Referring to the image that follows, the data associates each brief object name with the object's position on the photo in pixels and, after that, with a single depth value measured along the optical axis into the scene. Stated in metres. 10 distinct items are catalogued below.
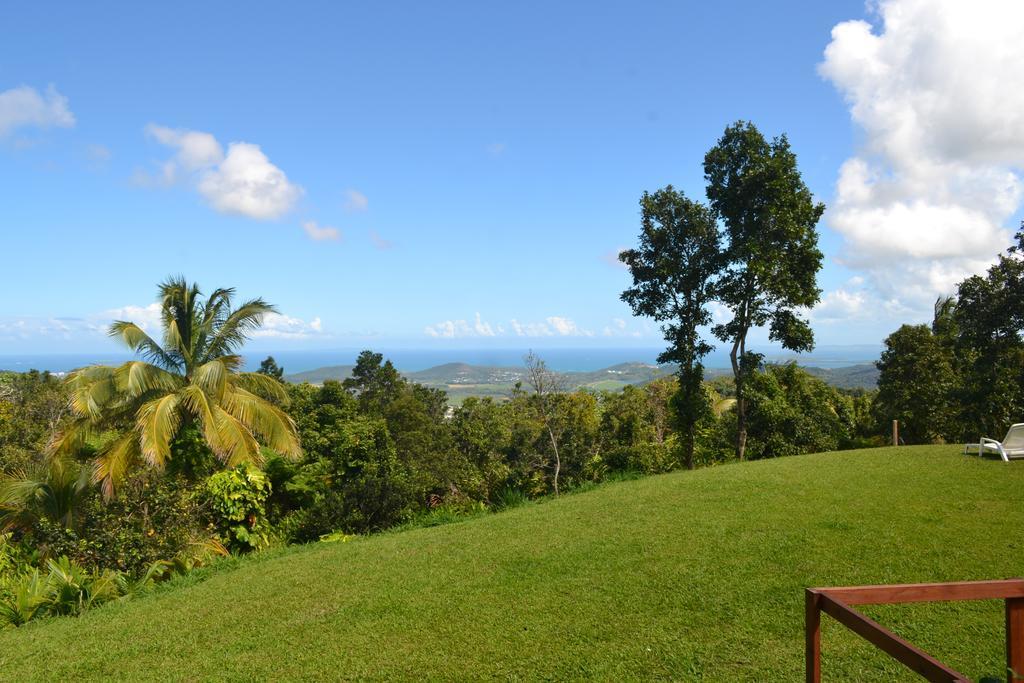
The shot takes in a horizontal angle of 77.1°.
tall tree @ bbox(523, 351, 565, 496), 15.22
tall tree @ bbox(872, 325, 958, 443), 18.50
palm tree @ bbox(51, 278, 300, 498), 11.38
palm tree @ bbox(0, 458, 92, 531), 11.59
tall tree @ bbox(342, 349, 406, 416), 27.28
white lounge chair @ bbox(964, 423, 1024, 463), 10.50
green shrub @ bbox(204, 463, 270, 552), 11.48
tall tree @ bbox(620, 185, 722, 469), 15.47
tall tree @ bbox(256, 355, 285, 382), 32.22
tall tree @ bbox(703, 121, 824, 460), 14.78
